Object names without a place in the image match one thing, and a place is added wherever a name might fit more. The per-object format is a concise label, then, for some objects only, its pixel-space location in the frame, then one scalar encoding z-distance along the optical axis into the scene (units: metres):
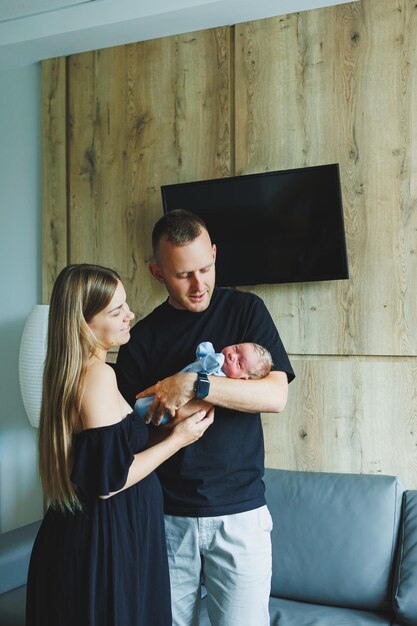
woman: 1.60
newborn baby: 1.78
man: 1.79
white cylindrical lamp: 3.31
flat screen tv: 2.84
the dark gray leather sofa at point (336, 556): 2.45
